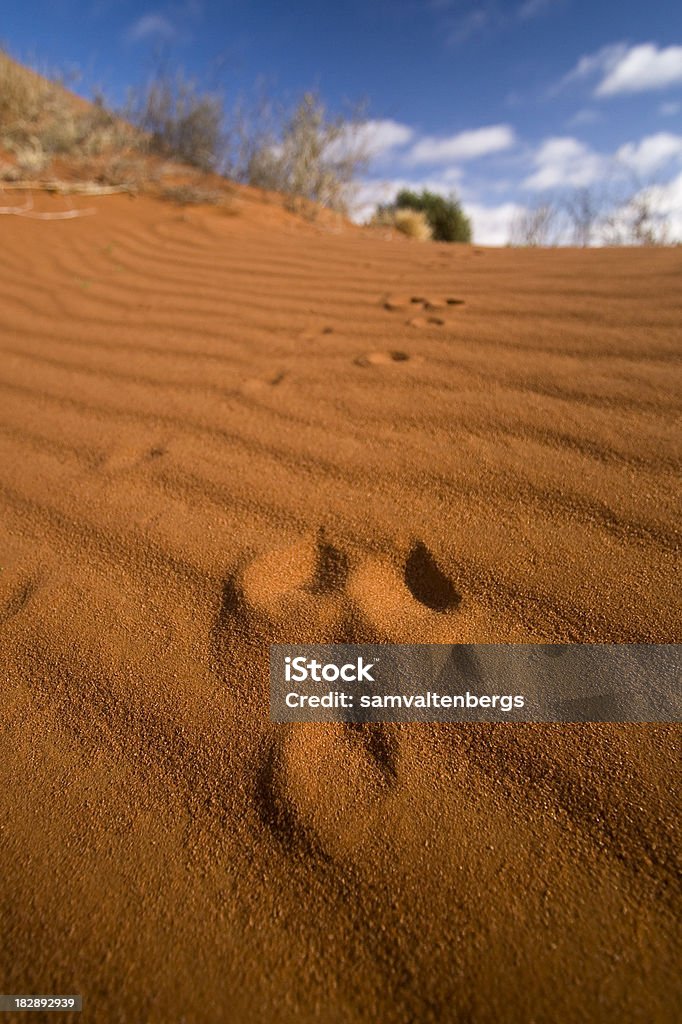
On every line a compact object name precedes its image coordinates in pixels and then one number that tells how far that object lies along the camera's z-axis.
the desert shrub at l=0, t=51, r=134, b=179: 4.61
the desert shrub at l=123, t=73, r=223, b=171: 5.64
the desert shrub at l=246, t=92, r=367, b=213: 5.64
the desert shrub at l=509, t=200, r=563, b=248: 8.25
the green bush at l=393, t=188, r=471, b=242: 9.84
